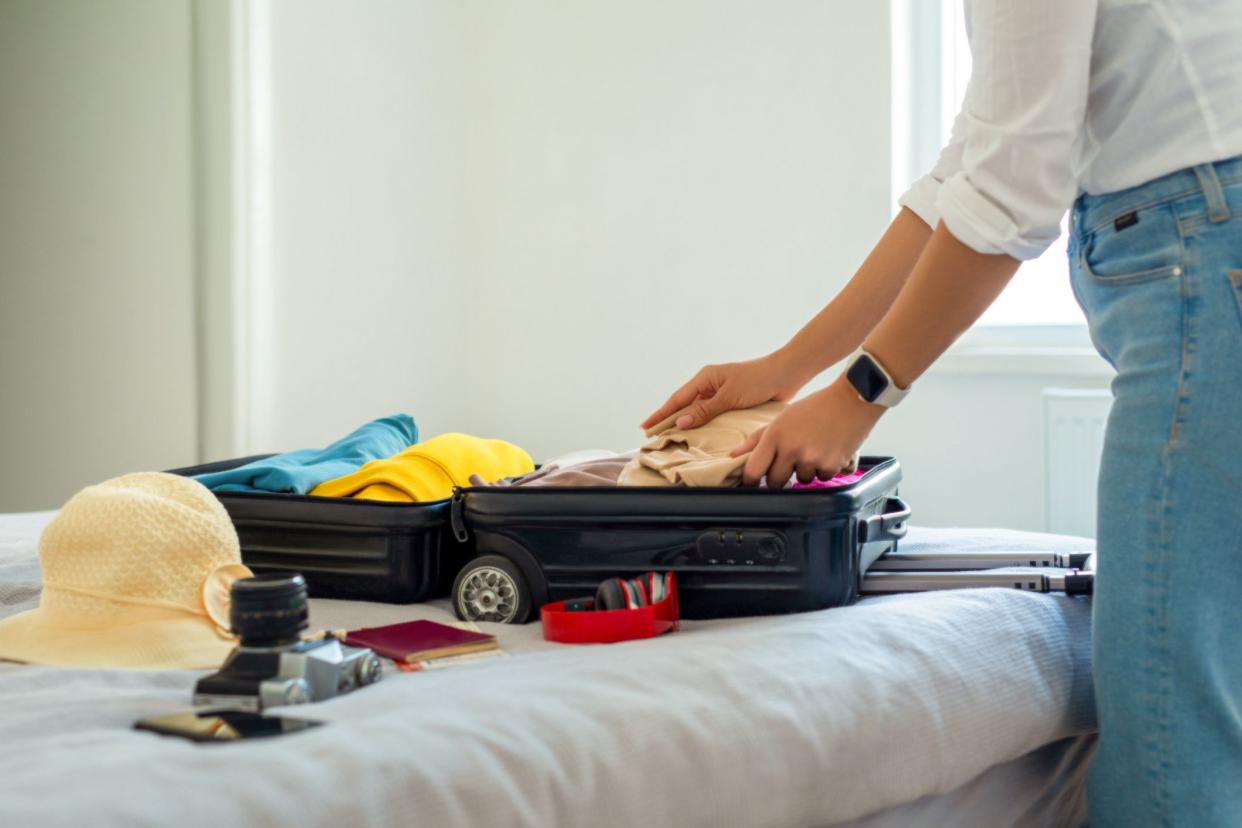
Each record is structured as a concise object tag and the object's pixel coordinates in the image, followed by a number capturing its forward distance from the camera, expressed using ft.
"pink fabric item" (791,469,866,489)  3.71
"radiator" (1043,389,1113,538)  9.22
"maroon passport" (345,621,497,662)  3.21
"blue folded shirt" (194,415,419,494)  4.39
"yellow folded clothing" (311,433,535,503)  4.23
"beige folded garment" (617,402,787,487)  3.73
